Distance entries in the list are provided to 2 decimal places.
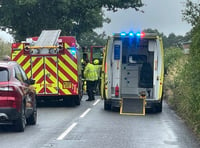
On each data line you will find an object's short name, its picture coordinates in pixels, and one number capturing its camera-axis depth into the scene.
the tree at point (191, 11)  19.25
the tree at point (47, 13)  40.06
